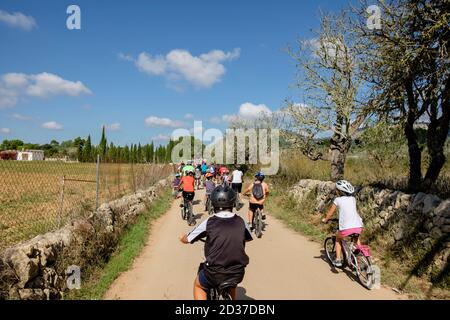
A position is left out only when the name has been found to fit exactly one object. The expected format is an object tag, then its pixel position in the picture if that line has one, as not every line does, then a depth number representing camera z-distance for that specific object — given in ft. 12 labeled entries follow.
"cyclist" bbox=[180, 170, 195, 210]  36.68
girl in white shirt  19.56
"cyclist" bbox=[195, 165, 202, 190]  78.07
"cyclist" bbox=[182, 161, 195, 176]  37.47
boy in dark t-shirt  11.44
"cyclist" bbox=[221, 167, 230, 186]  55.93
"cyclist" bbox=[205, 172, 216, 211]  41.27
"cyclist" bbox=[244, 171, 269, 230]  30.53
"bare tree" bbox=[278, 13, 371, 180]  53.16
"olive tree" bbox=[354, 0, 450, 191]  24.07
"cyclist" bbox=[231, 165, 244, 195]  43.62
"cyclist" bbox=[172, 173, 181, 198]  57.78
